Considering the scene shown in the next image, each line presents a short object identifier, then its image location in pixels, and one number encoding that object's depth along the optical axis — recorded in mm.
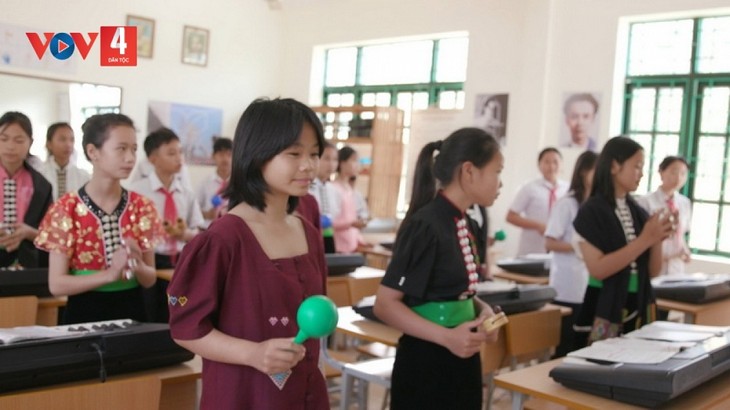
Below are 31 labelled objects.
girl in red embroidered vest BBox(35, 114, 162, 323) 2258
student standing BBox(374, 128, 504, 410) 1970
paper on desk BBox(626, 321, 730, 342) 2240
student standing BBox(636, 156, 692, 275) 5105
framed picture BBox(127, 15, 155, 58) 8328
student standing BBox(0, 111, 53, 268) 3346
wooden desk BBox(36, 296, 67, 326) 2777
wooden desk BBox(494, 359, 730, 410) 1896
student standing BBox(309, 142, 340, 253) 4616
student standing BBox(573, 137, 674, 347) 2729
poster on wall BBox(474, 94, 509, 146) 7297
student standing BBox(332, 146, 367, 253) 5430
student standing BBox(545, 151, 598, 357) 3811
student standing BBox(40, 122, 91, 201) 4938
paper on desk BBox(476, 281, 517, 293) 2944
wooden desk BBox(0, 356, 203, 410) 1865
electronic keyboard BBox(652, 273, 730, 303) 3865
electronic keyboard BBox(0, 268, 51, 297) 2746
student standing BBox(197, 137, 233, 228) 5891
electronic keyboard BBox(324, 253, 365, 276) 3902
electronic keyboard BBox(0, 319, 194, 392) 1610
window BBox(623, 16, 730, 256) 6203
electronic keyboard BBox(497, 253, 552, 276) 4949
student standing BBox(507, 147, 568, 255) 5312
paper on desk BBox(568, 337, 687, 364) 1945
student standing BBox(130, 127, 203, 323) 3775
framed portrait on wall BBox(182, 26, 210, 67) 8789
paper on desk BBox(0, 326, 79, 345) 1657
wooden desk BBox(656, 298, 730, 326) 3830
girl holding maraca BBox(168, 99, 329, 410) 1339
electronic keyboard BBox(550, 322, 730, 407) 1812
